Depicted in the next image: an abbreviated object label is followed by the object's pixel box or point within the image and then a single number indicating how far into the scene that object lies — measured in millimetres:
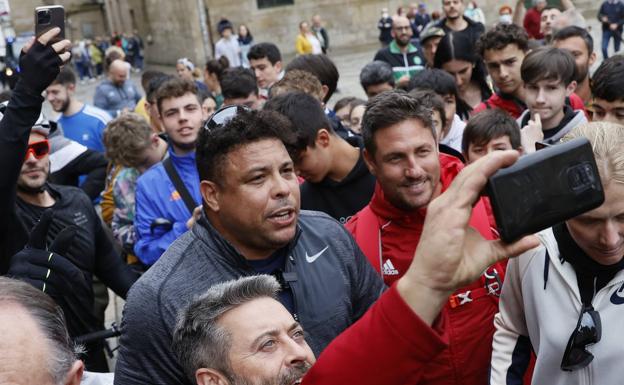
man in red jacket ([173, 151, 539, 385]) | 1556
